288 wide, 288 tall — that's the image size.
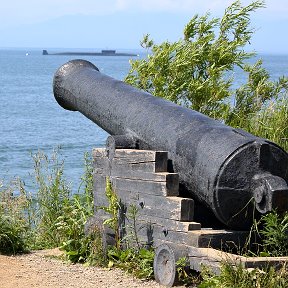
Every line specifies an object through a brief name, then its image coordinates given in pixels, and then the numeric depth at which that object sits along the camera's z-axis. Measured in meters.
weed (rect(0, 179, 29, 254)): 14.13
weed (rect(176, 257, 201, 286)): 11.27
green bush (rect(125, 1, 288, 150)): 20.50
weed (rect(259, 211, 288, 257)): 11.05
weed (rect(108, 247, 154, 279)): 12.08
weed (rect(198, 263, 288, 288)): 10.18
